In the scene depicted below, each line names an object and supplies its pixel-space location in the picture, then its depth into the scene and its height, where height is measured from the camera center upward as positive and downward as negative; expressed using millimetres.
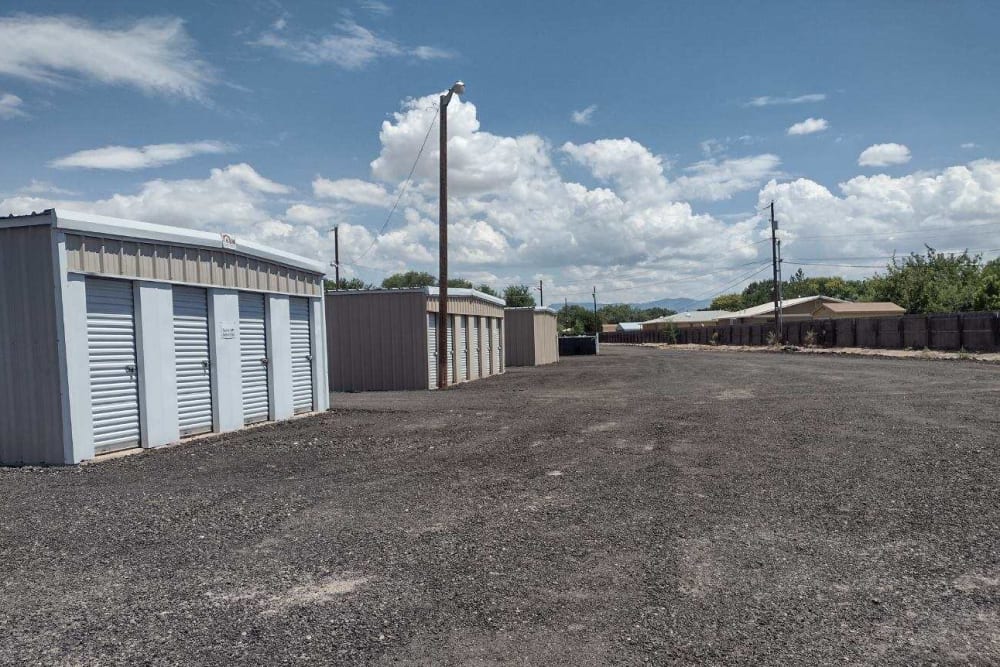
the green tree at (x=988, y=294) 50375 +648
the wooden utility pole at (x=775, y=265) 50531 +3228
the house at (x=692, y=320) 100875 -1019
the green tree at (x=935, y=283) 55031 +1904
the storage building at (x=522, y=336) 39844 -967
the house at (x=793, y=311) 81456 -114
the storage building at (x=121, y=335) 9273 -32
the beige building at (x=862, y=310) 67125 -237
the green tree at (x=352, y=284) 68519 +4119
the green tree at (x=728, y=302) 142900 +1959
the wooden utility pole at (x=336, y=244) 47750 +5479
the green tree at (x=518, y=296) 89925 +3109
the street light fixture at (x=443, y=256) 21172 +2012
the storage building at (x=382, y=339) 22328 -462
